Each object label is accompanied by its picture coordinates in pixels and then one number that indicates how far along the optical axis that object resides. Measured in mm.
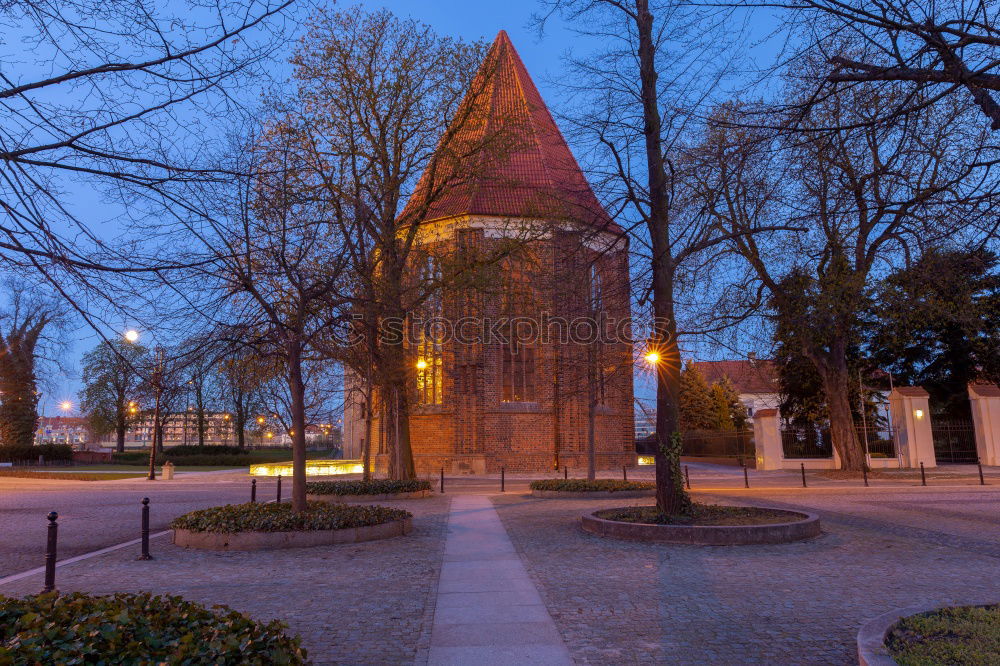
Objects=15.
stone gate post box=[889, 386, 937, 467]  30156
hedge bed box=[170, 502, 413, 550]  11184
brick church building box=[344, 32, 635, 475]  27109
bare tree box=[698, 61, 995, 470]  5871
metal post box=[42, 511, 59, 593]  7966
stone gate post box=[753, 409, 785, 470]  33156
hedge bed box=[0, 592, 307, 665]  3666
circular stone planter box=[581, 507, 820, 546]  10867
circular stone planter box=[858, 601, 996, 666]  4453
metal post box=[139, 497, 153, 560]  10280
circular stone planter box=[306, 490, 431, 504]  19062
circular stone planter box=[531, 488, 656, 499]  19609
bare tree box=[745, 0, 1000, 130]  4682
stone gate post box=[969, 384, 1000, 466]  30953
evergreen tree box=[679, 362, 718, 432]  54594
